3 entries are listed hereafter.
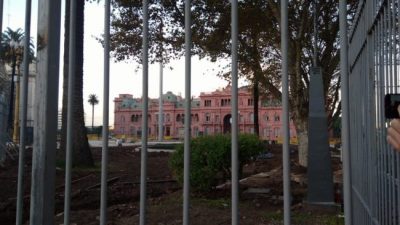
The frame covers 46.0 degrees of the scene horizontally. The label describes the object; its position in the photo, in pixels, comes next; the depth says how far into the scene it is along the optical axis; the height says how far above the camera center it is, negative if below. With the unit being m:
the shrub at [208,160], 8.80 -0.52
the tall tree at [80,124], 13.80 +0.26
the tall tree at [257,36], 13.79 +3.08
